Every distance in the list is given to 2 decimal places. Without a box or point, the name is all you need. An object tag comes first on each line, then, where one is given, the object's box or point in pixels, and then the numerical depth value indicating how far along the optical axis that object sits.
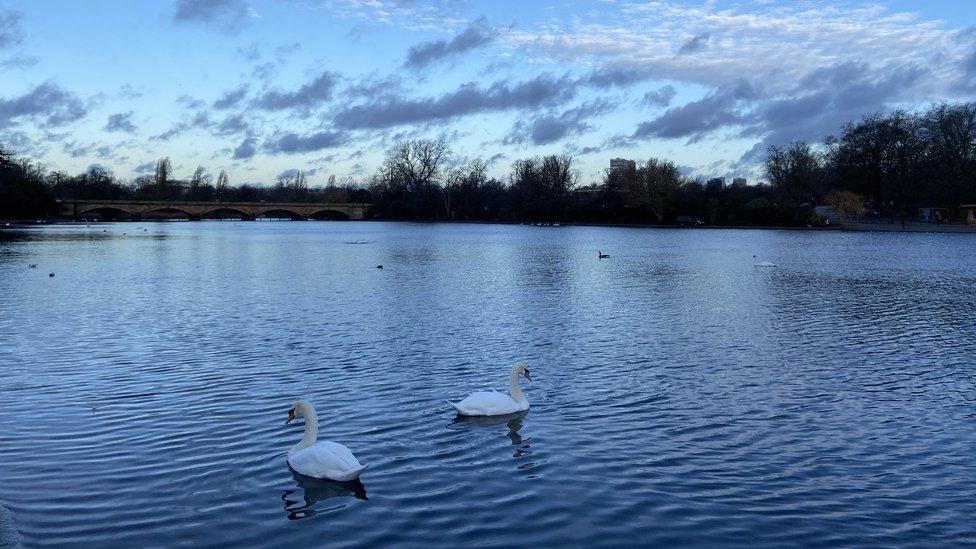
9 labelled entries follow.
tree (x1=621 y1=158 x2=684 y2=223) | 125.06
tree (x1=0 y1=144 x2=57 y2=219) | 113.56
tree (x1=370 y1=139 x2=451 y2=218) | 171.25
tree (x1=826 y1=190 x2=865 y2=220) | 107.00
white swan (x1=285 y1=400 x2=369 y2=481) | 9.48
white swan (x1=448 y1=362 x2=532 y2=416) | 12.33
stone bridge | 155.62
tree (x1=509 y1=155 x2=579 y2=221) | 152.81
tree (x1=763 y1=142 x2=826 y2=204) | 116.75
